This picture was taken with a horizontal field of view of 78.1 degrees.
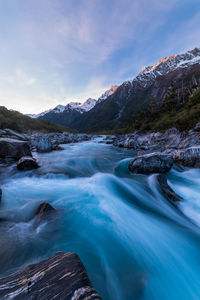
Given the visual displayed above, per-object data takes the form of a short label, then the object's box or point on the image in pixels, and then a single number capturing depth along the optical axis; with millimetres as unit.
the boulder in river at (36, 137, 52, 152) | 13979
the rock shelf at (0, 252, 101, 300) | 1029
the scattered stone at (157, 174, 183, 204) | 4484
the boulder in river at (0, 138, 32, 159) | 8547
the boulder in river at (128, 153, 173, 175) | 6691
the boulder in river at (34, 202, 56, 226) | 3088
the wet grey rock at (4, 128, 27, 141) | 17369
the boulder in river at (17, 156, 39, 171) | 7111
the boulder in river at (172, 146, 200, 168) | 7555
